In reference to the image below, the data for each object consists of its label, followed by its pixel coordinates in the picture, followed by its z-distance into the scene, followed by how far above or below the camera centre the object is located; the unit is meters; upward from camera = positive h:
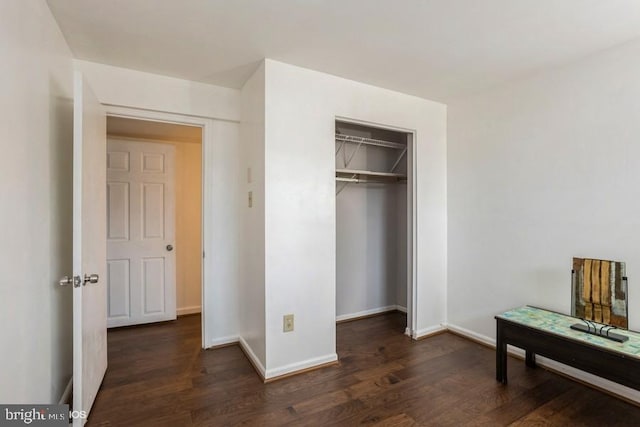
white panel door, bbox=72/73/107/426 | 1.67 -0.21
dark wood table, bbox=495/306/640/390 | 1.76 -0.81
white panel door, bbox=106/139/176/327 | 3.43 -0.23
